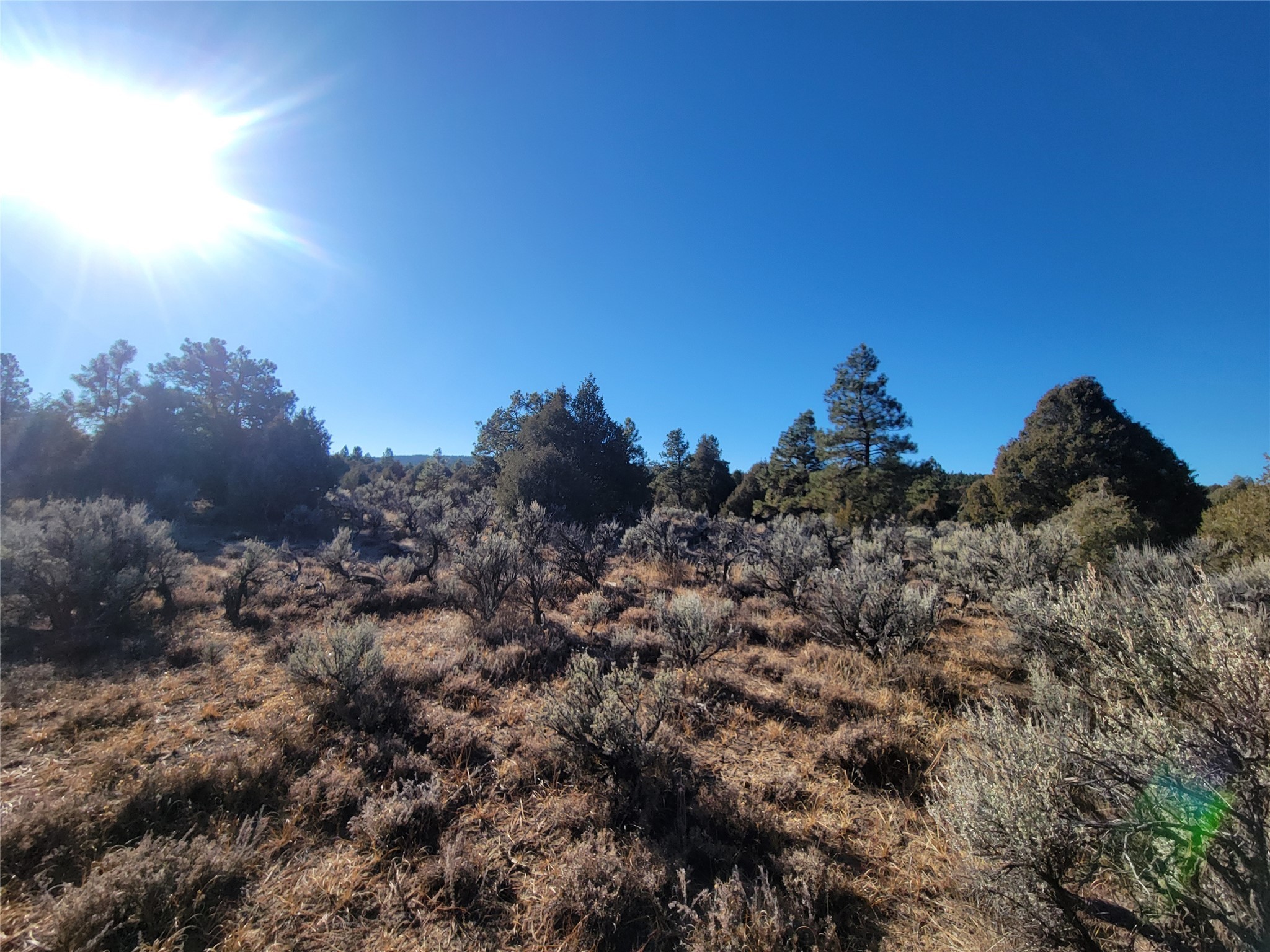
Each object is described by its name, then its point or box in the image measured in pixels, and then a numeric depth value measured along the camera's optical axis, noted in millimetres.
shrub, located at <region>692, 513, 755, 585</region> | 11633
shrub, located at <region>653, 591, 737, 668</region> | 6180
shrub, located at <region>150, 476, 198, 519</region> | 20750
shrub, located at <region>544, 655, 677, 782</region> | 3928
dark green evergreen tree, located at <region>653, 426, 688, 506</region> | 39812
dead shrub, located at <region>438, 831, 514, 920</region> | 2852
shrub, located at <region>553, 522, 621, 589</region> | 11180
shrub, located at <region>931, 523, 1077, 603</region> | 8102
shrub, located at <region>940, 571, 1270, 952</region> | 2021
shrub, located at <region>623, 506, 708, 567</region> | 13859
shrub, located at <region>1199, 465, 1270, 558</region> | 8945
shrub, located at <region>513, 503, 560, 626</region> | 8383
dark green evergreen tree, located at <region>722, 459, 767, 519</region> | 36531
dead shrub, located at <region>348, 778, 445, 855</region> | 3270
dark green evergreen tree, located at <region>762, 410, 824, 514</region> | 33094
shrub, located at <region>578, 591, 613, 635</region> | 8148
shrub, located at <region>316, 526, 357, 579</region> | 11602
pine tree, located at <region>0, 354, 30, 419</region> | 23250
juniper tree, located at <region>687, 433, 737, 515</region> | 38812
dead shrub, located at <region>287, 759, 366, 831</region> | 3506
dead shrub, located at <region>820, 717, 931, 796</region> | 4074
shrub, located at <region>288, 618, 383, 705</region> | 5051
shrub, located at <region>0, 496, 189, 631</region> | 6859
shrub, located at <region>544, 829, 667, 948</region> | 2676
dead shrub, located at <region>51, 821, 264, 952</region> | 2375
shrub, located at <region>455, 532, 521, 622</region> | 8398
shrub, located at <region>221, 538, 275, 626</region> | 8180
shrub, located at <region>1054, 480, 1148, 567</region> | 10102
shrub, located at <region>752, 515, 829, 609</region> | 9398
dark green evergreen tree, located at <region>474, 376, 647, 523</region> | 21219
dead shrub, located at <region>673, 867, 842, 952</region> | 2465
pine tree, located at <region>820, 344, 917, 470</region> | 22922
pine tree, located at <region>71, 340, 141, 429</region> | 25438
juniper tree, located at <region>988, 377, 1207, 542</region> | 19656
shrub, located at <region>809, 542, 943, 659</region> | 6133
